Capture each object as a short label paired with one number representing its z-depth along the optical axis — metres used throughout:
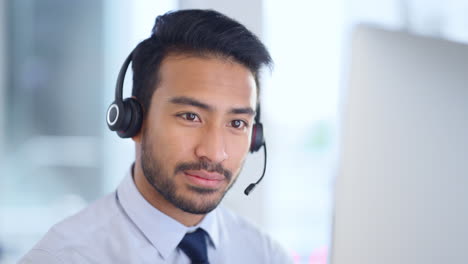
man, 1.14
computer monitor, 0.72
